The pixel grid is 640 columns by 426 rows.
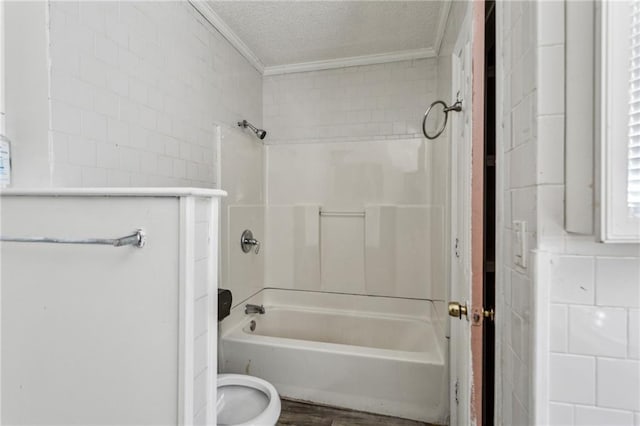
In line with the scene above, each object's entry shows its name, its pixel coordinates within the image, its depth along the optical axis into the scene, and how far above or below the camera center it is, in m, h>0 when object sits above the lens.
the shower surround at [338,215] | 2.17 -0.04
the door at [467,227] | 0.83 -0.06
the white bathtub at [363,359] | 1.67 -0.97
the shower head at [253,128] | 2.27 +0.67
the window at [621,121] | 0.60 +0.19
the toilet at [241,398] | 1.37 -0.93
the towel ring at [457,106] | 1.33 +0.49
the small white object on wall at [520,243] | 0.76 -0.09
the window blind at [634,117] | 0.60 +0.20
